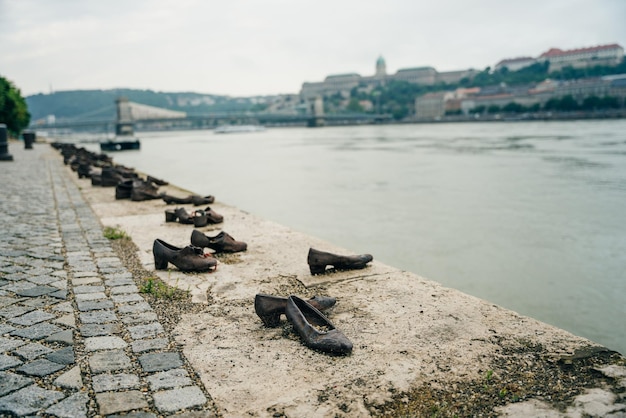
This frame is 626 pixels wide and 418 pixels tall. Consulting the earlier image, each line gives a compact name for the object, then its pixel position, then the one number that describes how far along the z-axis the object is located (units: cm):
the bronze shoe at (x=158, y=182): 870
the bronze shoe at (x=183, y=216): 527
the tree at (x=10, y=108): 3481
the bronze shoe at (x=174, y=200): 664
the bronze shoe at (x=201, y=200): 663
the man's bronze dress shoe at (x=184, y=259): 343
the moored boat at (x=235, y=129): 8094
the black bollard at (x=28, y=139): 2509
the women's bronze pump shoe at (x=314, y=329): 218
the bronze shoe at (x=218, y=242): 391
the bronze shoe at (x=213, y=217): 530
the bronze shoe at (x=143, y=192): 702
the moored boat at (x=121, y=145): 3600
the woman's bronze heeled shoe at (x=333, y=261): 330
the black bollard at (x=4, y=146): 1544
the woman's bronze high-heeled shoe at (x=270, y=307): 249
